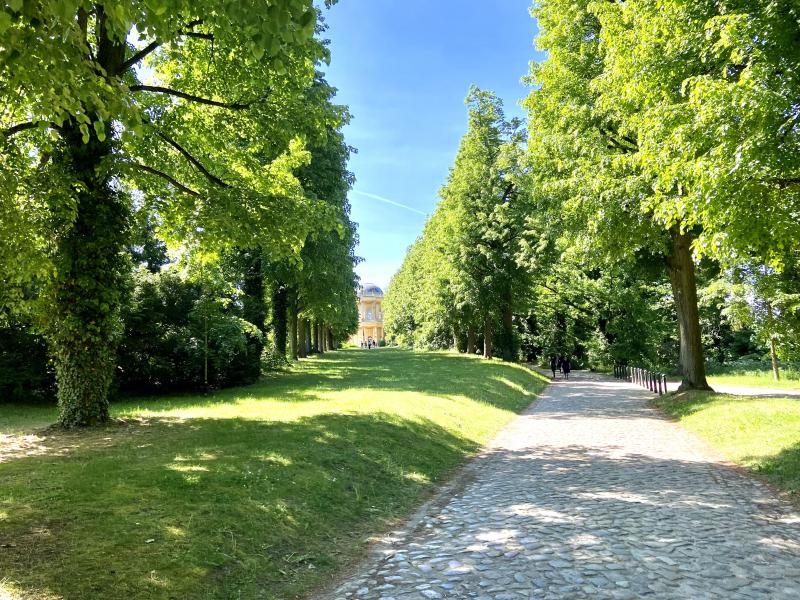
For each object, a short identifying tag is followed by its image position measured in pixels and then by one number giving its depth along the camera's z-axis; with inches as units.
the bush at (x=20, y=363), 574.9
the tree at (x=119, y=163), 186.5
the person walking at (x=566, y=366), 1307.2
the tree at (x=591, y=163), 564.4
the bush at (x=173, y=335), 633.6
